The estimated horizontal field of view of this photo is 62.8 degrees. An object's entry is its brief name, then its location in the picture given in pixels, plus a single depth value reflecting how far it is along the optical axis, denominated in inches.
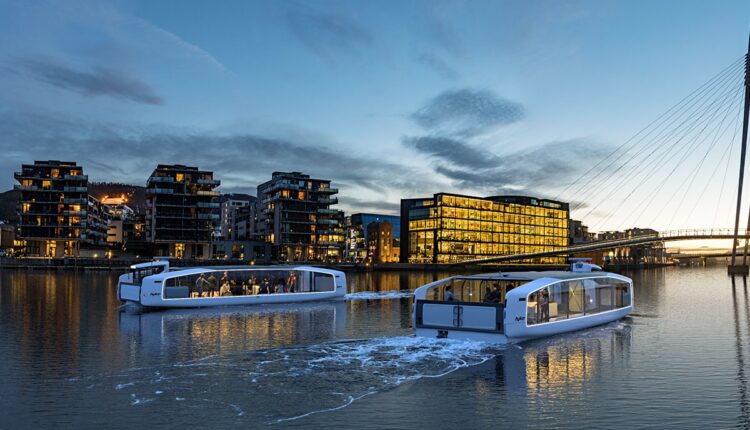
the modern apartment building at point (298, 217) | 5979.3
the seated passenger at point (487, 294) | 1165.1
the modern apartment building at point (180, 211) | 5487.2
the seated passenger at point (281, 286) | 1791.3
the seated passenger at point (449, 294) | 1126.4
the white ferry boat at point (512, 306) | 1027.9
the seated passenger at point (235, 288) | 1705.2
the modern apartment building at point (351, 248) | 7465.6
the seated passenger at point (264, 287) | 1749.3
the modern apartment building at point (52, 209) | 5300.2
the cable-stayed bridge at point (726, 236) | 3548.2
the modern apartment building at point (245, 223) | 7655.0
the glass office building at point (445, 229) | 7170.3
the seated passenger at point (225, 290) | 1686.8
